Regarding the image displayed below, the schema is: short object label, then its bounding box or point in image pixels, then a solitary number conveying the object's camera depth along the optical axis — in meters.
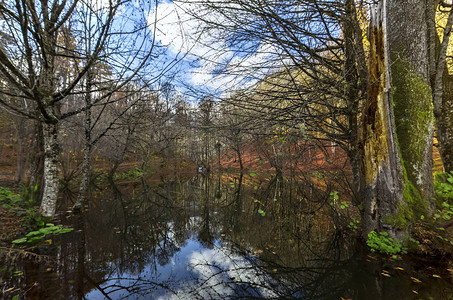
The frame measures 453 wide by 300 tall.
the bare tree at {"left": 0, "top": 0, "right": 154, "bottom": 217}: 2.88
